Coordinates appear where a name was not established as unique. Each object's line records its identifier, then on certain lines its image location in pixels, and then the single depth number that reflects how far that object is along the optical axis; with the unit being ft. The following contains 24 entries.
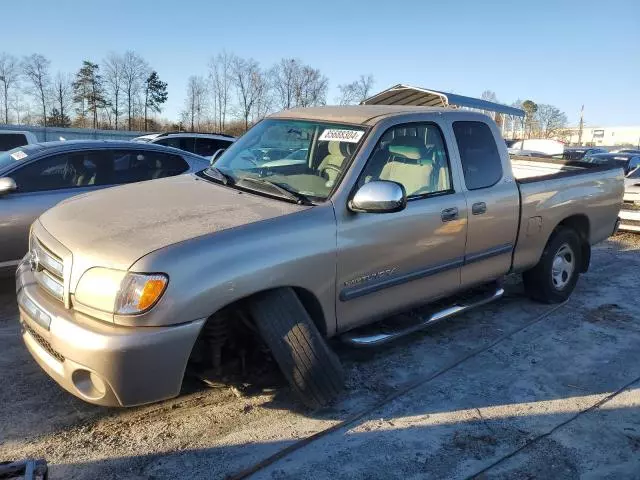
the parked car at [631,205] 30.45
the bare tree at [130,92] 207.21
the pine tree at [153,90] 209.97
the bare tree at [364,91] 179.32
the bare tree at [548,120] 294.46
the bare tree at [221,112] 210.38
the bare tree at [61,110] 195.42
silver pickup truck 8.84
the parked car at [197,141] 46.37
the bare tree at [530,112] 268.82
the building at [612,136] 352.55
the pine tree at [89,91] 199.21
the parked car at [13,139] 33.71
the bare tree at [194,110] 210.38
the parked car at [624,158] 59.52
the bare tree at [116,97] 205.57
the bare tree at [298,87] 197.83
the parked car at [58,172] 16.37
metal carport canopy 42.39
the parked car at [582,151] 87.80
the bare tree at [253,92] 203.10
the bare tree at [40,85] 196.85
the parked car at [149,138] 47.85
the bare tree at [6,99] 195.42
